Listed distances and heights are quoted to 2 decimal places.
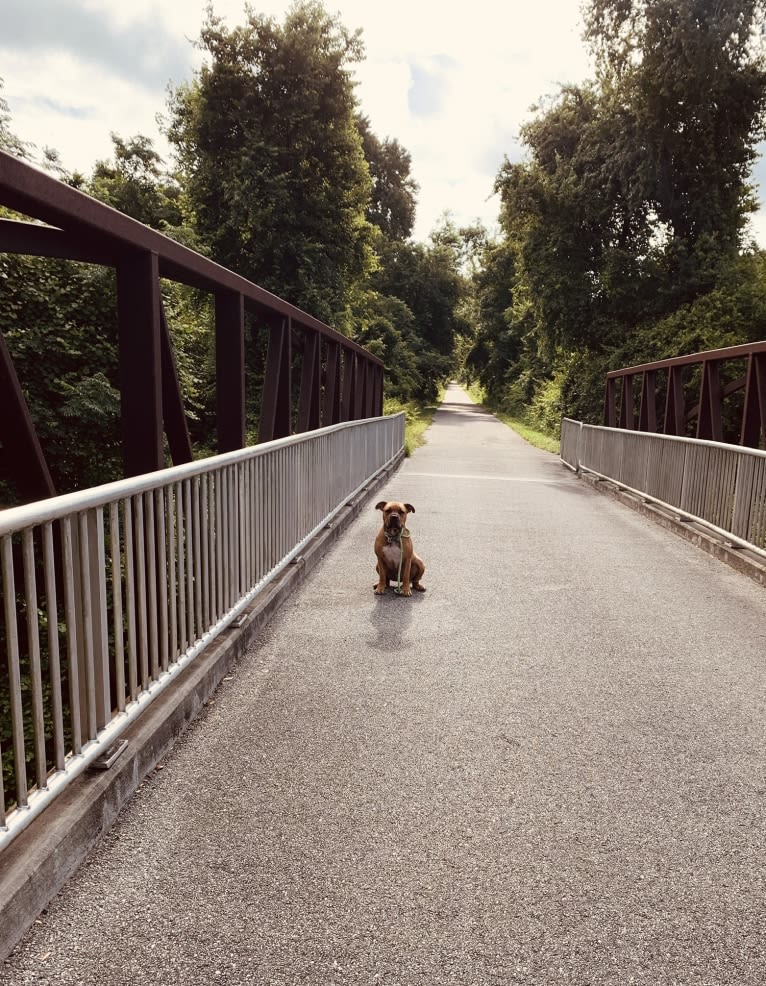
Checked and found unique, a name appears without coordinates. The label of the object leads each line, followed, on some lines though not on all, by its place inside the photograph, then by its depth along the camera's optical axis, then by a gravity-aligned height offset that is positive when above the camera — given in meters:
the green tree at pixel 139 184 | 30.30 +9.69
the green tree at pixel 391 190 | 46.34 +13.87
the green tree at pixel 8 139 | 13.53 +4.94
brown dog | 5.57 -1.21
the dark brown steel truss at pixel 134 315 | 3.10 +0.49
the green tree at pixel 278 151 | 24.20 +8.62
